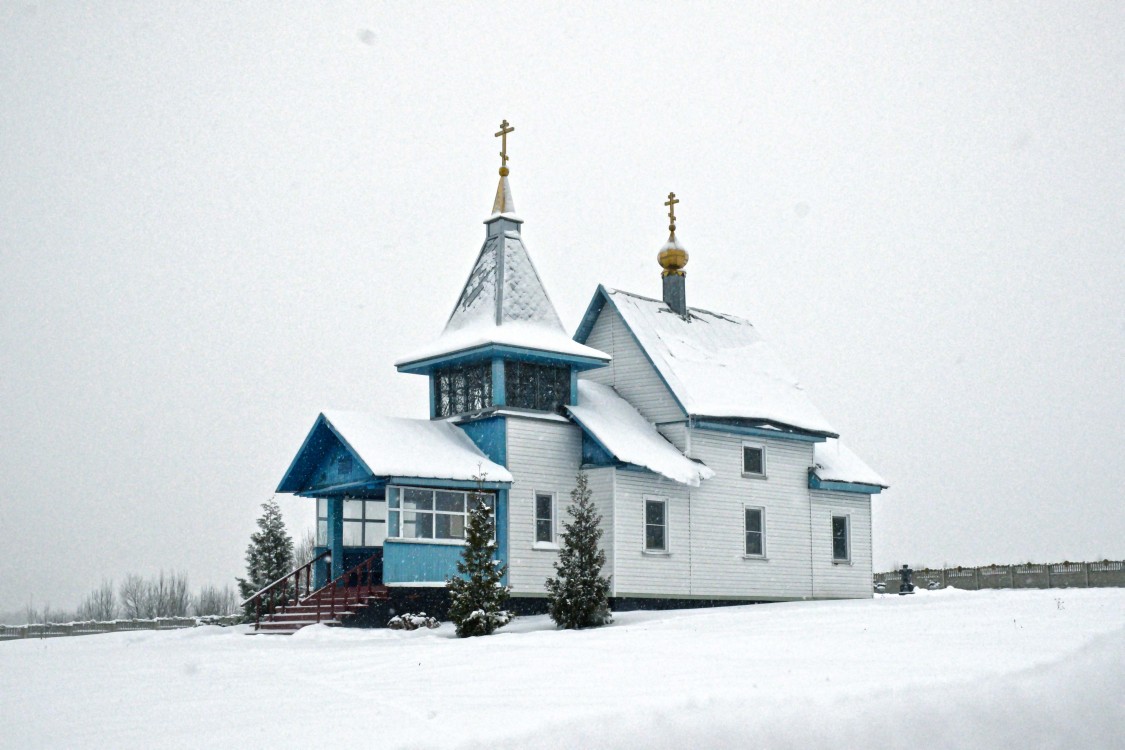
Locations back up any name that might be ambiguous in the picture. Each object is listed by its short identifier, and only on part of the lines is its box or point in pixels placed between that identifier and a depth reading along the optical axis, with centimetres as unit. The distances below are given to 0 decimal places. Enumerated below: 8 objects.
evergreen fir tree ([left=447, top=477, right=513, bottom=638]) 2111
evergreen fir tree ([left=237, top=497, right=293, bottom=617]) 3328
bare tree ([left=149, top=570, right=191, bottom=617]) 5897
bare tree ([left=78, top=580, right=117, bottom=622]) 6066
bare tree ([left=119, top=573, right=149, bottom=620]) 5818
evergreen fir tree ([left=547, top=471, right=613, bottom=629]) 2192
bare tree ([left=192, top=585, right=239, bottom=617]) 5984
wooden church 2489
